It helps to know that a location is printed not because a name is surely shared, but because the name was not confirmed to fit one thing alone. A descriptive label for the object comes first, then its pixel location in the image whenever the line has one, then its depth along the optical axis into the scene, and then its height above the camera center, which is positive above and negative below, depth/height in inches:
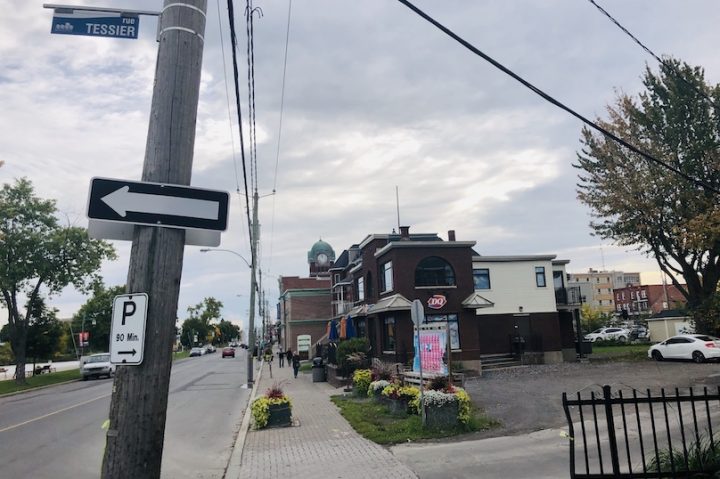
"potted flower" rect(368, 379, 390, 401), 624.0 -42.5
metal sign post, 489.4 +31.9
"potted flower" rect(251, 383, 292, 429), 532.7 -56.8
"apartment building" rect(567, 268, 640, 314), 4746.6 +552.2
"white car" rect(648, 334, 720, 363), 998.4 -7.4
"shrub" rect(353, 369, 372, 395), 738.8 -41.5
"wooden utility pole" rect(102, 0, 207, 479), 124.5 +23.1
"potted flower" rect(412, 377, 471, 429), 459.2 -50.8
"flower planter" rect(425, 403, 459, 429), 458.6 -56.0
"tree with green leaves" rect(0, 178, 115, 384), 1309.1 +253.0
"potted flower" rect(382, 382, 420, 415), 528.5 -46.0
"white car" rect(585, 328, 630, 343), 1954.0 +39.9
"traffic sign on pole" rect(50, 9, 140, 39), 160.1 +96.9
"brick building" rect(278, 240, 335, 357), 2245.3 +148.8
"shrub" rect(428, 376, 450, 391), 489.7 -31.0
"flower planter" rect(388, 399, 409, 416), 535.6 -56.4
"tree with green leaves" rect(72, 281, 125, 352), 2596.0 +181.4
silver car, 1476.4 -34.5
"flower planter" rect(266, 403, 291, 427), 538.9 -62.4
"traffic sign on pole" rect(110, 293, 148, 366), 126.6 +5.9
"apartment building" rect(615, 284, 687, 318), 3868.1 +349.2
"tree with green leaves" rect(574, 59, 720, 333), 1108.5 +343.7
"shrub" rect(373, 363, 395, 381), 646.2 -27.7
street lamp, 1029.8 +52.5
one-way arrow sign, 136.8 +37.9
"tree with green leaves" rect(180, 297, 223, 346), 5152.6 +291.1
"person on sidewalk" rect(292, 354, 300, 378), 1264.8 -27.1
